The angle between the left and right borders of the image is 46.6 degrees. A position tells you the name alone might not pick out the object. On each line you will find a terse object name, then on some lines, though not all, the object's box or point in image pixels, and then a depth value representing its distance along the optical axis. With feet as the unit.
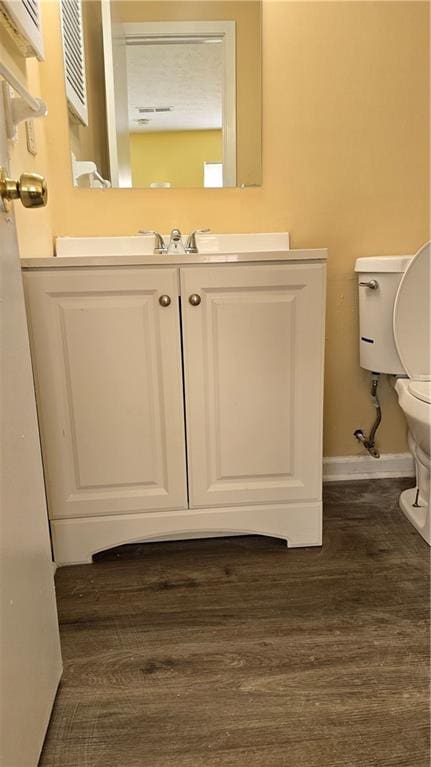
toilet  4.54
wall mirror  5.04
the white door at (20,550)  2.22
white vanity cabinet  4.02
